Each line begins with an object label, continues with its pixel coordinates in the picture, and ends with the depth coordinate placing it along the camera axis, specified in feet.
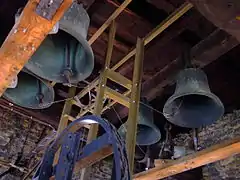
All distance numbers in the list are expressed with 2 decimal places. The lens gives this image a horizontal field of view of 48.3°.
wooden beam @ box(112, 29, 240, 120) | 5.34
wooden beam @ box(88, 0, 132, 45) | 5.58
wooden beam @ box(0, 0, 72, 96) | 2.82
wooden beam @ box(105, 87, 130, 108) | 5.03
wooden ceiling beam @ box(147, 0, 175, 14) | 5.65
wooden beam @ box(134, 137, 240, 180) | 4.71
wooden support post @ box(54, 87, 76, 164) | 6.05
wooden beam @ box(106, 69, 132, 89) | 5.18
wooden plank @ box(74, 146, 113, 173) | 2.50
